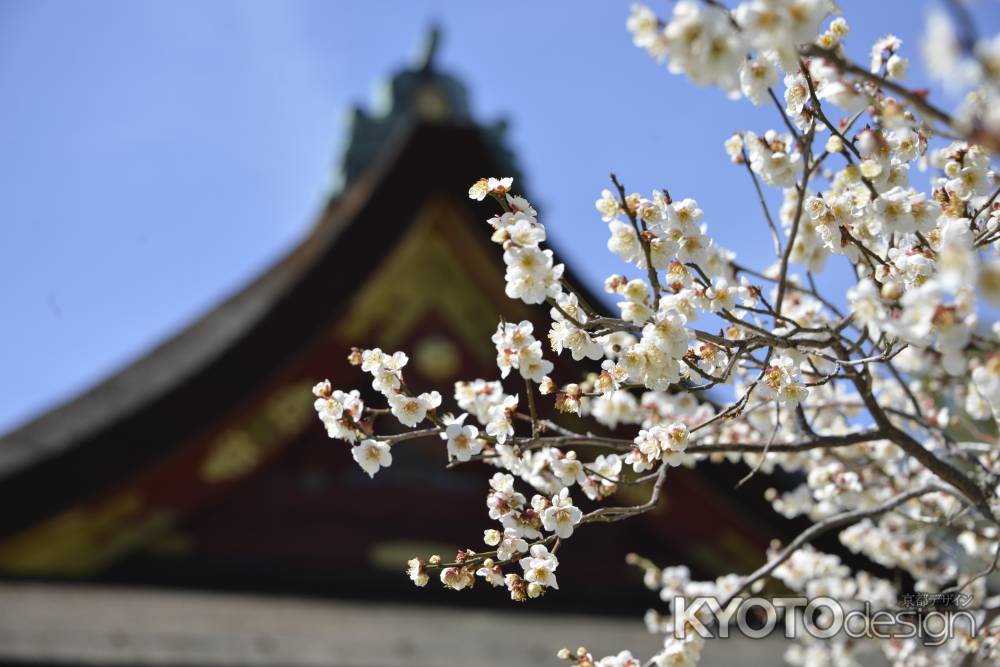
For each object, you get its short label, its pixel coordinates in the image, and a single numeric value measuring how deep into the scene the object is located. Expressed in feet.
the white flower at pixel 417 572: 7.76
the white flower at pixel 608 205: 7.38
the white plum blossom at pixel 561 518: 7.75
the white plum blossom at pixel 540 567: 7.81
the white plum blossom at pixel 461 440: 7.78
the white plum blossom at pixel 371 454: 8.05
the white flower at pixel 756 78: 7.01
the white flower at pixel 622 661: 8.28
